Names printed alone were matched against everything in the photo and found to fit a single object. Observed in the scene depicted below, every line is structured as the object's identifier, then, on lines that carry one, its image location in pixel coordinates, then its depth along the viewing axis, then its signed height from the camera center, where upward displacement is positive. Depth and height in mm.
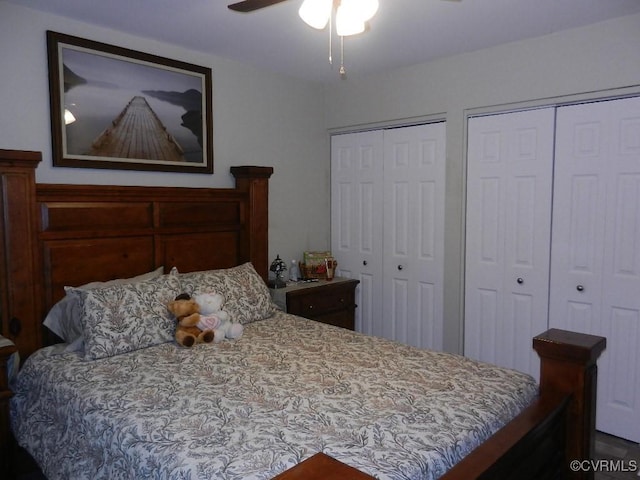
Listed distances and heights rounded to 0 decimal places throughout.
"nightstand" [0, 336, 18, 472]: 1989 -823
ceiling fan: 1702 +717
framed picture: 2551 +575
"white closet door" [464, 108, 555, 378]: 2932 -175
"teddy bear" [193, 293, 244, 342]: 2398 -567
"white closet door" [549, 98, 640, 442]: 2625 -190
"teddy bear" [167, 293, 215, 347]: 2334 -560
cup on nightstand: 3779 -467
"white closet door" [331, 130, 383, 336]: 3752 -75
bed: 1388 -679
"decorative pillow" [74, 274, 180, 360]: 2143 -520
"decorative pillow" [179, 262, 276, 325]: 2621 -470
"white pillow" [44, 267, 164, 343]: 2277 -543
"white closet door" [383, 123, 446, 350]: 3400 -194
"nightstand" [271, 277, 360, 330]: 3285 -671
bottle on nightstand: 3732 -507
